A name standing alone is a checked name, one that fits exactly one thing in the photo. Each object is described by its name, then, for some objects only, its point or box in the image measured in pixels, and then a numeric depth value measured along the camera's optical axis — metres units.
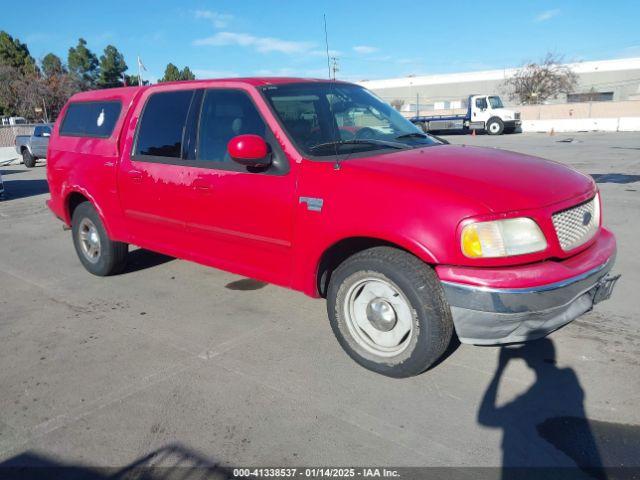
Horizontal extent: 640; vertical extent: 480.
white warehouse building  58.53
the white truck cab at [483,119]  31.39
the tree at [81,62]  63.09
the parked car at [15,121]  35.56
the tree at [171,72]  74.86
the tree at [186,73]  76.23
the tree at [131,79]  65.72
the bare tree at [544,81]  57.00
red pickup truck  2.88
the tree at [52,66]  56.47
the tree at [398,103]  53.54
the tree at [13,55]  55.43
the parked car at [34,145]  20.00
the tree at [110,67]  64.00
